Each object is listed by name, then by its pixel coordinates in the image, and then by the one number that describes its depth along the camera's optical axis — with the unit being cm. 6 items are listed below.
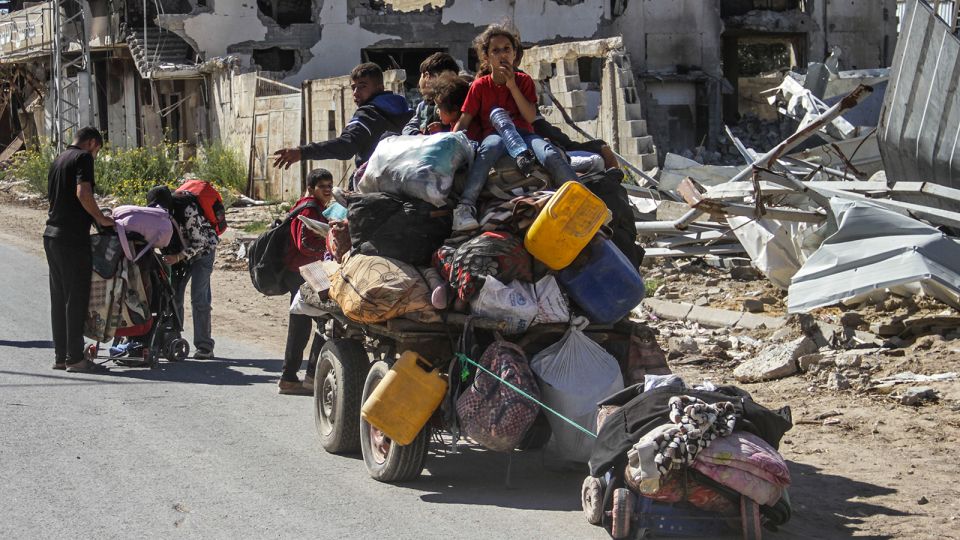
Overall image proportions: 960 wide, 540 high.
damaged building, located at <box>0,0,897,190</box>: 3241
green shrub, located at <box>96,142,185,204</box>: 2578
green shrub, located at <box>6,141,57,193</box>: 2728
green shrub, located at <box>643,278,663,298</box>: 1232
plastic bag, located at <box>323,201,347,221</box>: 738
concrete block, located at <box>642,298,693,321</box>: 1120
